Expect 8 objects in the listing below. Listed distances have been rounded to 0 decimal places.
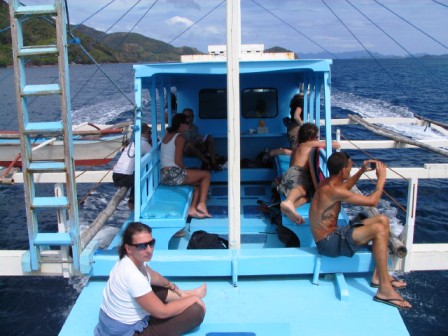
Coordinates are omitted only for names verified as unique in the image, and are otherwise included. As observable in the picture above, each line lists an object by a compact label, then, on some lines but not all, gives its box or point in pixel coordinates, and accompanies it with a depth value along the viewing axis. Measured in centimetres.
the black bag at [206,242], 585
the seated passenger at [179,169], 696
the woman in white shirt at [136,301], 380
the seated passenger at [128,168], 732
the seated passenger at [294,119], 850
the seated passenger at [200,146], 846
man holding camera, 479
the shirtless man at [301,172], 623
